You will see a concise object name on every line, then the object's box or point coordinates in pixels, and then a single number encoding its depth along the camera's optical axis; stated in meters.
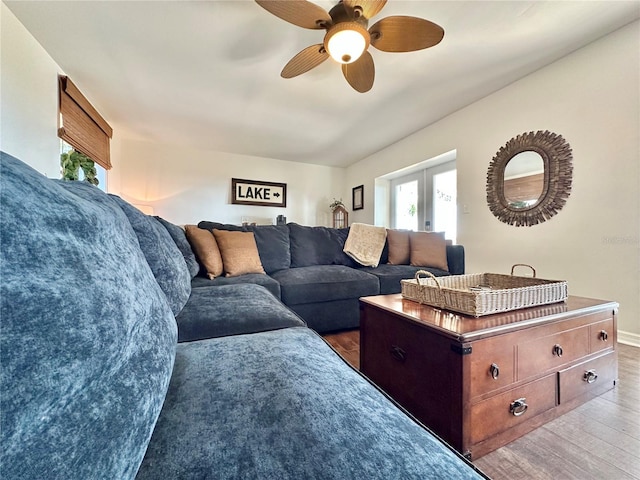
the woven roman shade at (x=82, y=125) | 2.51
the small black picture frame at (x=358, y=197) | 5.09
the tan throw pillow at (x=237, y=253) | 2.04
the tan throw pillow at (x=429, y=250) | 2.56
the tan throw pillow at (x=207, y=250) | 1.95
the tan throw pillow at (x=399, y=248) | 2.79
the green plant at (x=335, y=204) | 5.47
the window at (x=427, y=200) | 3.58
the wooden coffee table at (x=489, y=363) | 0.87
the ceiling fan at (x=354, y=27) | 1.55
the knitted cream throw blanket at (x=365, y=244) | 2.67
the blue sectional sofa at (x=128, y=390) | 0.24
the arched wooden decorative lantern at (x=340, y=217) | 5.39
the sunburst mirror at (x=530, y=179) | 2.29
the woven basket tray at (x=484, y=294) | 1.01
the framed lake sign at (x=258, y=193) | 4.81
